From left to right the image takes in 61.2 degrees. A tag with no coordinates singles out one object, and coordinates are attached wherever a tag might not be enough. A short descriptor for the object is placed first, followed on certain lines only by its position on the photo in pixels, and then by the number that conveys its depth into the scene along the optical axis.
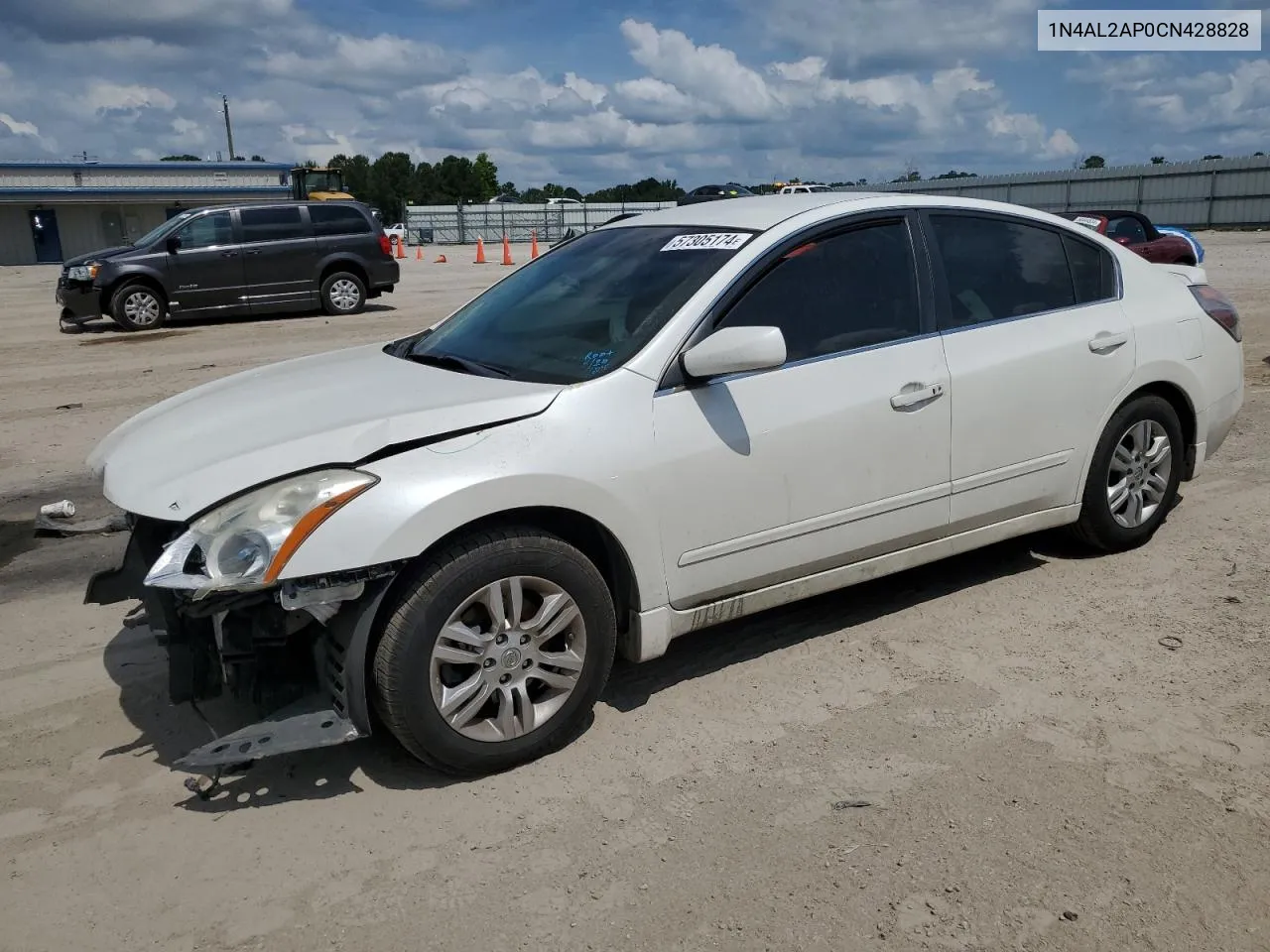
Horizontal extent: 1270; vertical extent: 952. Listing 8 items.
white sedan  3.07
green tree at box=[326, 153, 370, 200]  108.69
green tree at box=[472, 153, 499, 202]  106.00
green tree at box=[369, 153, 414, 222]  105.25
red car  16.23
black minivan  15.30
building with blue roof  43.88
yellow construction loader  45.03
